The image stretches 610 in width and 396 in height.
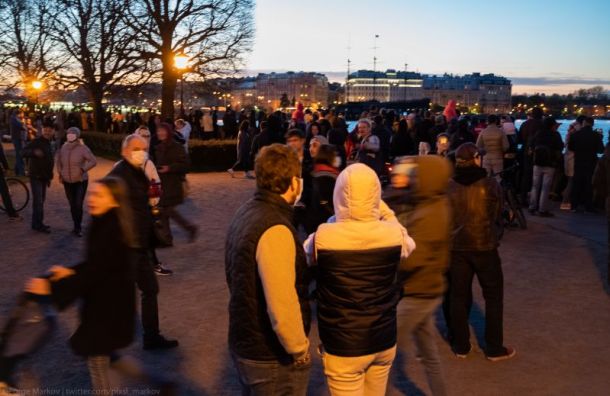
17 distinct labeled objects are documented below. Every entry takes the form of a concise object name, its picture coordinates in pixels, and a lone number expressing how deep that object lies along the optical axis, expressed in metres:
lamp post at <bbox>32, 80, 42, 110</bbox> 30.90
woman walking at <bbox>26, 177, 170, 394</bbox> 3.54
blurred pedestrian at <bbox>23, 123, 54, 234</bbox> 10.33
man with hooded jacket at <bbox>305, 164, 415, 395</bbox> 3.24
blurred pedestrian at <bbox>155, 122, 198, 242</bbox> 8.48
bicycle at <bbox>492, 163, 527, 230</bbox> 11.16
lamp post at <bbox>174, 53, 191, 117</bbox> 23.53
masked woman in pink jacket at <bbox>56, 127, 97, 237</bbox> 9.89
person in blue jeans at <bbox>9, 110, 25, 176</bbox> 19.38
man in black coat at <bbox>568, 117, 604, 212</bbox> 12.91
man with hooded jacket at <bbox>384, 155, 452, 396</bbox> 4.28
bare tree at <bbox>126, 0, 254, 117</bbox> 27.39
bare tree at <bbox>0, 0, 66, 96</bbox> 31.22
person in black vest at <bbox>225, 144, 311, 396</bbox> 2.94
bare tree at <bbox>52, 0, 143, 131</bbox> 27.89
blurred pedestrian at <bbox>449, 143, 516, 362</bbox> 5.41
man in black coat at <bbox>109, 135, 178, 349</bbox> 5.46
